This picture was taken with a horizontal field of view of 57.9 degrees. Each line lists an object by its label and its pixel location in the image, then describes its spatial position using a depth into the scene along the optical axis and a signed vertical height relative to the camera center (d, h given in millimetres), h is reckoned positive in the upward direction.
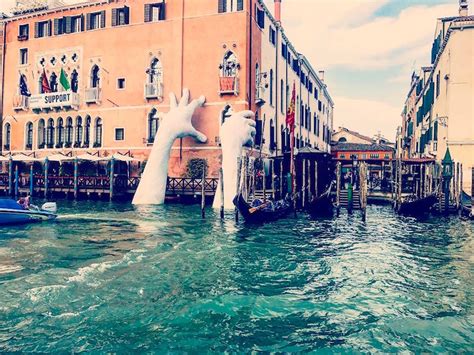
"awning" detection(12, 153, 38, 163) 27684 +609
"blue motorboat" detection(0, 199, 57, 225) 14984 -1674
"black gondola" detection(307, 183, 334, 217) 20094 -1613
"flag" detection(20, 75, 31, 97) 28062 +5121
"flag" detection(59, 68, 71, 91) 26328 +5344
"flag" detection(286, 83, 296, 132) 20098 +2620
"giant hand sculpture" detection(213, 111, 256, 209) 20859 +1240
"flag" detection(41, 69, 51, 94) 26516 +5185
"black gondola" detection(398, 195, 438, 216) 19812 -1586
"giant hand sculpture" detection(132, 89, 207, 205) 23062 +774
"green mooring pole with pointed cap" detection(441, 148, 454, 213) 20544 +25
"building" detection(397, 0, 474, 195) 22562 +4423
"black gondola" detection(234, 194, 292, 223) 15570 -1535
